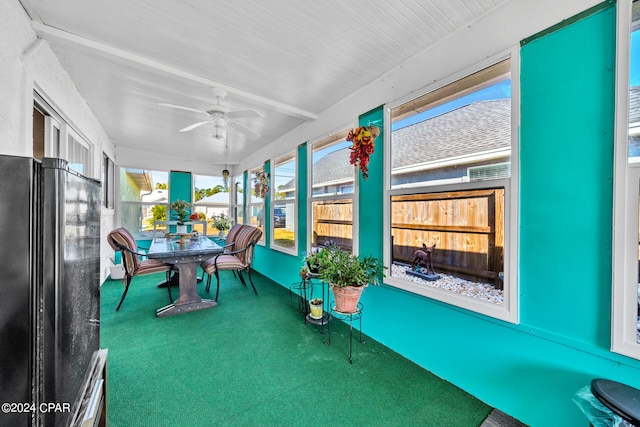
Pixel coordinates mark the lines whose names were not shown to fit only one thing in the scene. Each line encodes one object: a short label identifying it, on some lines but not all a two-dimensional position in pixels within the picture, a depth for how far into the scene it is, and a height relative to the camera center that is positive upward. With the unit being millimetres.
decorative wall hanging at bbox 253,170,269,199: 4410 +486
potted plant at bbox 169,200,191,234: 3803 -48
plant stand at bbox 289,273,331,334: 2447 -1084
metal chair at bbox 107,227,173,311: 2908 -588
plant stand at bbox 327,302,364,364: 2028 -1171
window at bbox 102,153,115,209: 4172 +535
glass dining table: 2895 -734
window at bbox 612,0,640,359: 1109 +124
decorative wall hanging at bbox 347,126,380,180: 2131 +578
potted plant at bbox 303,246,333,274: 2328 -497
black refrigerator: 649 -220
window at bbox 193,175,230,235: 6055 +339
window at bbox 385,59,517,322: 1565 +139
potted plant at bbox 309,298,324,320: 2488 -979
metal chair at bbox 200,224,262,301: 3465 -713
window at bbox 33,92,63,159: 2029 +705
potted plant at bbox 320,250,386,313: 1991 -537
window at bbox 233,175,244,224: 6071 +336
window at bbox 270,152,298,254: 3795 +127
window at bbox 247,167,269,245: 4651 +150
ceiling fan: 2473 +999
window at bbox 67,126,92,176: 2590 +688
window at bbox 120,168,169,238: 5207 +200
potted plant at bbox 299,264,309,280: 2511 -621
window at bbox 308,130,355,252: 2764 +230
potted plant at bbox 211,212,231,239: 5316 -293
